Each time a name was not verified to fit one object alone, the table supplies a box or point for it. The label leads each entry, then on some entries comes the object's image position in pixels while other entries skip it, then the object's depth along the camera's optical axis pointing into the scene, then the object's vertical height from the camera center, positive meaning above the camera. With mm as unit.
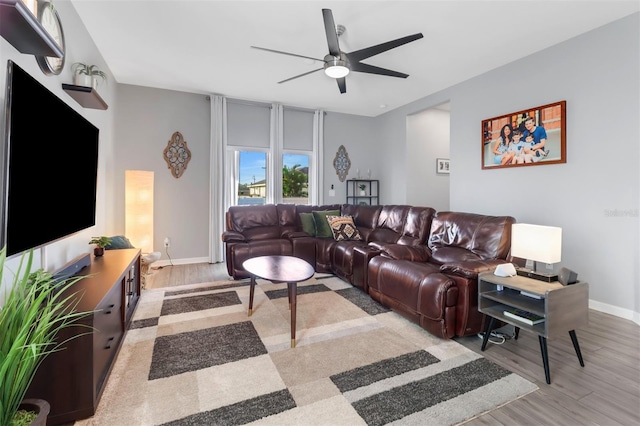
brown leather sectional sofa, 2359 -464
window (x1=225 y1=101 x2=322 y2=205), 5465 +1080
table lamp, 2073 -249
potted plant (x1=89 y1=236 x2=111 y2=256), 2771 -336
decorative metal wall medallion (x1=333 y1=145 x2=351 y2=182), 6316 +984
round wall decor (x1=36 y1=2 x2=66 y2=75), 1975 +1246
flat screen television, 1427 +239
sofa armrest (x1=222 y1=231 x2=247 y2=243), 4172 -398
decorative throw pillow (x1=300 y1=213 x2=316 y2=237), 4762 -225
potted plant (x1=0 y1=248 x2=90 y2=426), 897 -436
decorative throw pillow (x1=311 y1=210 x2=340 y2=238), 4688 -243
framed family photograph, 3369 +902
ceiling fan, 2562 +1488
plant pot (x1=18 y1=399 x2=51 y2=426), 1101 -747
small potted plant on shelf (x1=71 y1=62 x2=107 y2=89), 2541 +1133
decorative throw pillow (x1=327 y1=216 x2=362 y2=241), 4520 -293
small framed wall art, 6035 +900
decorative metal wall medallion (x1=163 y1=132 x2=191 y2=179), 4969 +901
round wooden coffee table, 2297 -535
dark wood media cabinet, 1447 -796
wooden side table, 1893 -639
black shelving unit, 6469 +392
